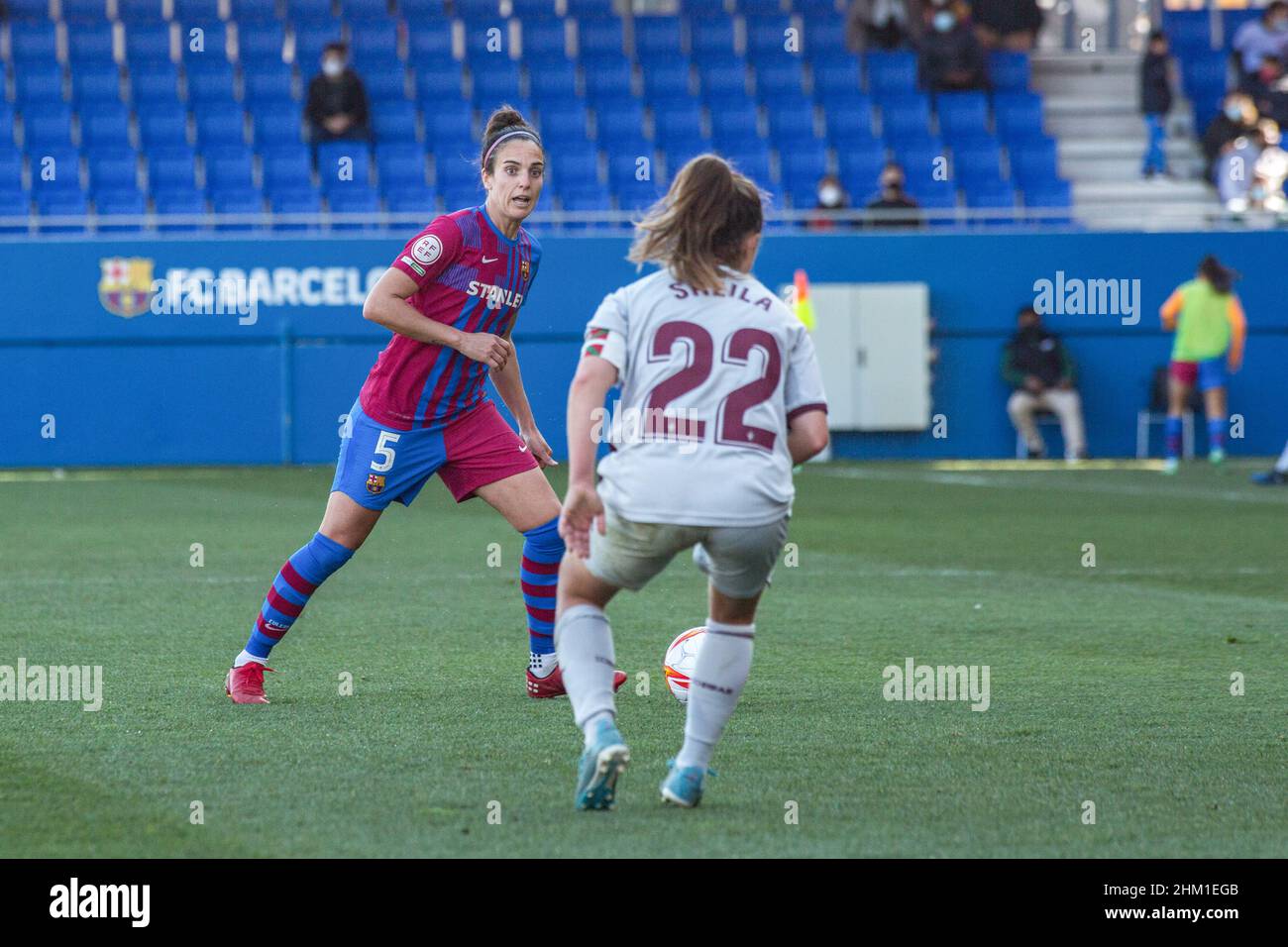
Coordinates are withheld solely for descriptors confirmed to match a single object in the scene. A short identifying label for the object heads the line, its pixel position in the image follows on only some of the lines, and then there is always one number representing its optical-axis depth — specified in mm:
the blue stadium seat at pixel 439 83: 23422
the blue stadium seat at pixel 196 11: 24047
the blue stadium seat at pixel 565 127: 22688
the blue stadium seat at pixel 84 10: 24297
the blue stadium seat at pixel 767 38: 24328
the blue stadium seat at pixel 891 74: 24016
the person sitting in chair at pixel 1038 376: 21047
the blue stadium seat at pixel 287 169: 22062
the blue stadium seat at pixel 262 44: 23594
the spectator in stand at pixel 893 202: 21562
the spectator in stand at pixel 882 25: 24719
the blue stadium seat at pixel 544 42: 23906
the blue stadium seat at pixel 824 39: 24422
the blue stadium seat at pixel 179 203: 21734
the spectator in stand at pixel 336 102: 22094
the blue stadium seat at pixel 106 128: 22344
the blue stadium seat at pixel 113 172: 21891
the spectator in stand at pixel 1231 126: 22734
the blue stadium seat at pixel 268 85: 23031
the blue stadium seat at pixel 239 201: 21734
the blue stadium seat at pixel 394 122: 22875
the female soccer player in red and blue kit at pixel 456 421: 6402
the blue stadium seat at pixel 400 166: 22250
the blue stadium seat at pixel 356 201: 21859
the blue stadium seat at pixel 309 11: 24336
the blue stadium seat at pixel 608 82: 23547
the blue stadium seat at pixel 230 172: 22078
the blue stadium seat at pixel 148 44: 23547
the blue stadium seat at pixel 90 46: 23500
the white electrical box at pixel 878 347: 21422
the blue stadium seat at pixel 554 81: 23406
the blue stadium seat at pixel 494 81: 23406
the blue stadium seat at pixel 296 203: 21781
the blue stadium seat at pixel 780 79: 23859
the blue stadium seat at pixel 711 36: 24375
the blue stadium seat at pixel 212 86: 23047
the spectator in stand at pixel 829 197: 21703
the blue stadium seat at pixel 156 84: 23031
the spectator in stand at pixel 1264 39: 23891
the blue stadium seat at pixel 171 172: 22019
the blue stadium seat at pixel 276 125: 22578
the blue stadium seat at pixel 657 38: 24250
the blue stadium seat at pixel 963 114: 23547
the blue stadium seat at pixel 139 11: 24172
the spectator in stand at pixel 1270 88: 23547
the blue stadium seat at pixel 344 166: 22094
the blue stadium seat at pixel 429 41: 23969
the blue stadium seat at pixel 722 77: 23797
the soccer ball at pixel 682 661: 6609
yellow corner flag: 20484
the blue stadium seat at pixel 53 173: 21734
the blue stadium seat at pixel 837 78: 23922
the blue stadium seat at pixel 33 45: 23344
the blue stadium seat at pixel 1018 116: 23797
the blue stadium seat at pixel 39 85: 22734
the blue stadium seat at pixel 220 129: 22547
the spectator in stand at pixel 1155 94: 23016
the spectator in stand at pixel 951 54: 23719
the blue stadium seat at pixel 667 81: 23719
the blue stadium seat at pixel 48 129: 22125
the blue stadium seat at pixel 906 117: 23406
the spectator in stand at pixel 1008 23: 24766
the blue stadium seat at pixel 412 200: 21969
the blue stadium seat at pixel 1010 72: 24531
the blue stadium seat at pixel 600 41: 24109
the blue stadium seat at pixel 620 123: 22906
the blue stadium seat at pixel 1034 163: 23219
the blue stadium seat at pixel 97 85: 22953
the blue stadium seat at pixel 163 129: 22438
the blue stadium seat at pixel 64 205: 21484
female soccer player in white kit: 4629
